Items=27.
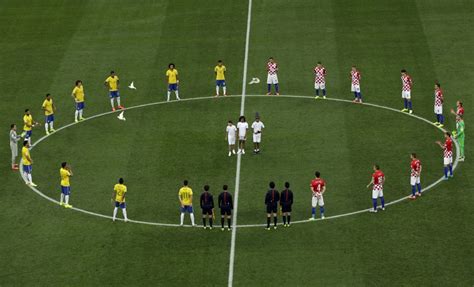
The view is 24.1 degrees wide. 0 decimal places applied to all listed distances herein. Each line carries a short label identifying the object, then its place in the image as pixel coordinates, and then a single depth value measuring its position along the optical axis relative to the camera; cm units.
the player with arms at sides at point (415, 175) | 4525
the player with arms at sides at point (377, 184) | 4428
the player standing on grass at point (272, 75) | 5766
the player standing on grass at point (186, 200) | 4381
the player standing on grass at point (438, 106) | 5256
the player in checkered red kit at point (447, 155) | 4700
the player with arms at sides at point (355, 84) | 5591
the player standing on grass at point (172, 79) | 5703
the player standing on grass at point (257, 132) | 5056
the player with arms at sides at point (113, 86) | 5609
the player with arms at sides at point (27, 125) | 5244
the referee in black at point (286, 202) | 4319
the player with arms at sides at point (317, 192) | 4406
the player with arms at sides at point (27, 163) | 4831
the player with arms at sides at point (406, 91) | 5459
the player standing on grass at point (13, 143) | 5025
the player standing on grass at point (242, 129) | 5031
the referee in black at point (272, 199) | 4309
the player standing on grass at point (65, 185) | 4584
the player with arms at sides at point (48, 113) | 5372
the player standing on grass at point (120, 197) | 4412
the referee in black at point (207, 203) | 4334
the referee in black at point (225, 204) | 4325
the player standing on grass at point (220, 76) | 5734
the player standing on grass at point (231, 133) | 5037
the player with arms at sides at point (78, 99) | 5509
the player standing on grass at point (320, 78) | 5656
